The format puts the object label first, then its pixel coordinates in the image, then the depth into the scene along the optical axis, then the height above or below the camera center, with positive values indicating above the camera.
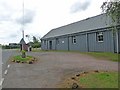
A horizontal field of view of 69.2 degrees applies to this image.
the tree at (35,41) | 23.71 +1.25
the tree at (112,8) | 6.51 +2.75
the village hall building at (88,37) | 10.32 +1.12
